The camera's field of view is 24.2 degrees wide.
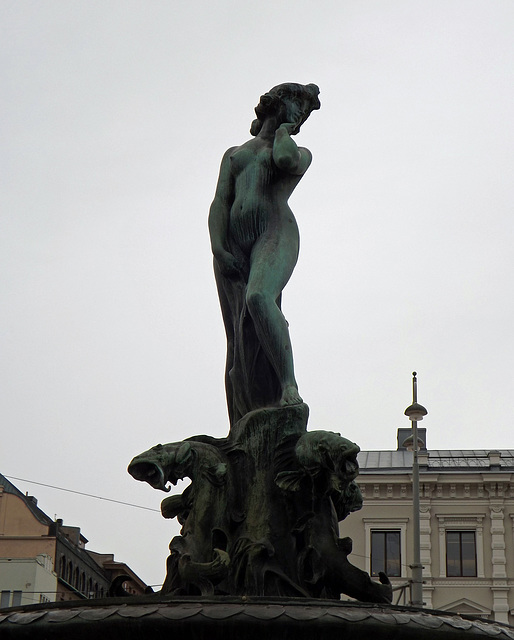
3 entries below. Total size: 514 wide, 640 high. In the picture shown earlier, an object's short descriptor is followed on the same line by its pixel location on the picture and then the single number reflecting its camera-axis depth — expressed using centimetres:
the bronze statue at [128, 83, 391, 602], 765
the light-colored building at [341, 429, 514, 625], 4078
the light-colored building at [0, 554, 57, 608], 5434
